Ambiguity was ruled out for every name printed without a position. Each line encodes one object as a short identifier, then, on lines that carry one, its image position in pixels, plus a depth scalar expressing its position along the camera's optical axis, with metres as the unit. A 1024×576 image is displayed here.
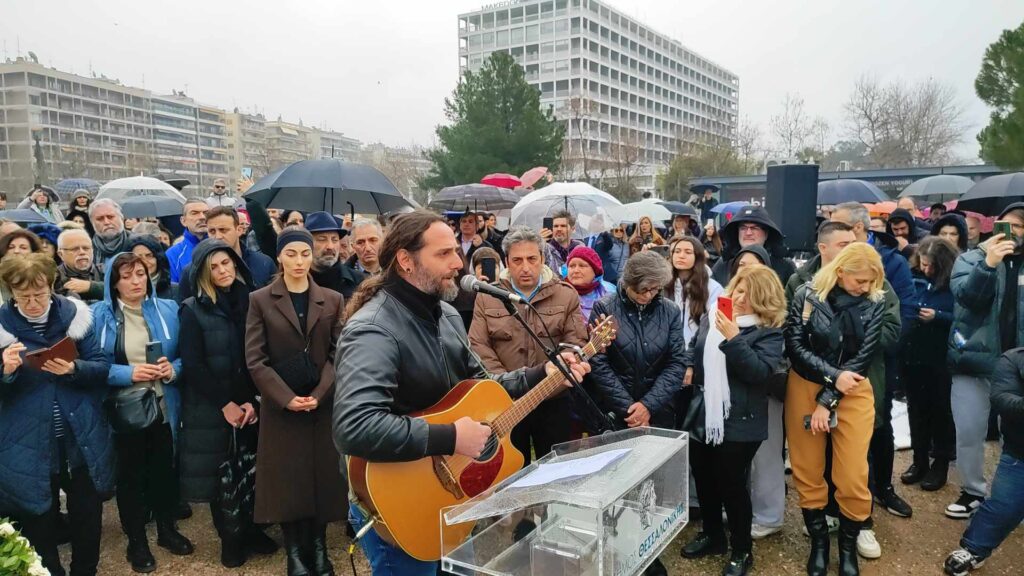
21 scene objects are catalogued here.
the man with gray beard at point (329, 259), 4.68
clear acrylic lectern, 1.82
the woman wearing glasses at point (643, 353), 3.77
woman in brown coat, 3.69
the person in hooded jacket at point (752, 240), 4.88
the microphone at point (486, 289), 2.48
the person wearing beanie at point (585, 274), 4.59
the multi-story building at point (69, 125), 74.19
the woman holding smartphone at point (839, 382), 3.66
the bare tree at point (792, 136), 46.72
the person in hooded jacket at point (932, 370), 4.97
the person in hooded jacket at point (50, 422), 3.38
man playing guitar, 2.02
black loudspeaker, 5.91
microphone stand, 2.59
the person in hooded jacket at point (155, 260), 4.46
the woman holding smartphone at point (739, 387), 3.58
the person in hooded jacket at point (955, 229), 5.89
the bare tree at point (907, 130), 44.56
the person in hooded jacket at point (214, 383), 3.94
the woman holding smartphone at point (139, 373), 3.84
